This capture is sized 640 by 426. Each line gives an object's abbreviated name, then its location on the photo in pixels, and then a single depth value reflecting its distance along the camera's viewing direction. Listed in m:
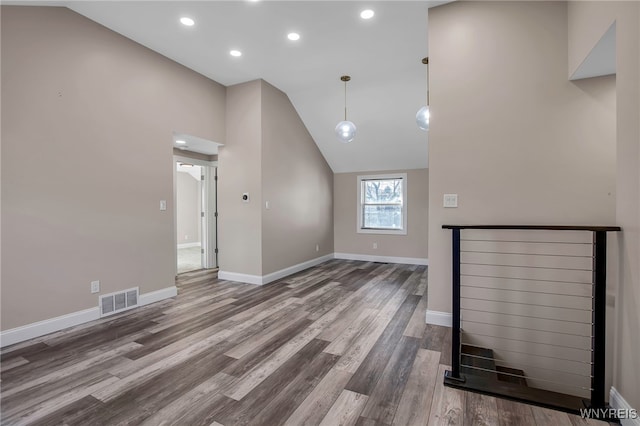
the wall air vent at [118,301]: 3.14
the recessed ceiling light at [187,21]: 2.99
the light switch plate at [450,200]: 2.78
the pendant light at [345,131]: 3.86
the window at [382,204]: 6.28
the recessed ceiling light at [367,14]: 2.89
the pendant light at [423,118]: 3.16
